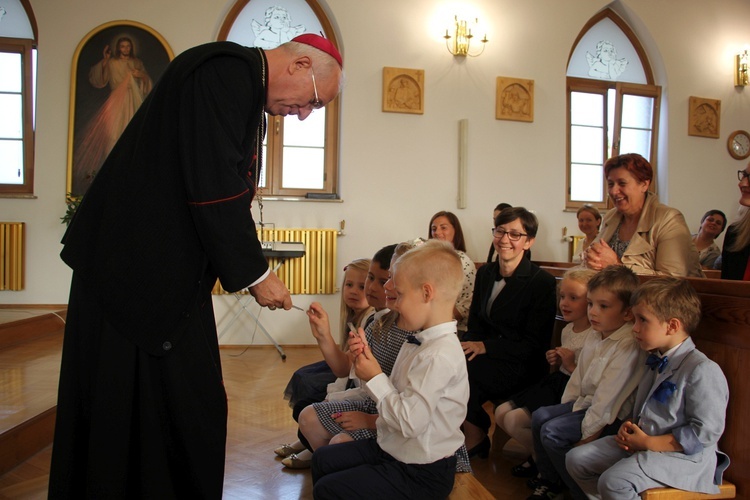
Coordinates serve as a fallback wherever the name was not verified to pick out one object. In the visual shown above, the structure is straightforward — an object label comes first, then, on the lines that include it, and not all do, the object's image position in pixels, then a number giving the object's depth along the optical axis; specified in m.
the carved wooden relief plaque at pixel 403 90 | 7.20
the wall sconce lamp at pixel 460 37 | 7.31
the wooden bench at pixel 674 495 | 1.90
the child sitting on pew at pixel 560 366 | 2.79
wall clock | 8.30
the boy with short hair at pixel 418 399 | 1.75
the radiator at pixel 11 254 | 6.57
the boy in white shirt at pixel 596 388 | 2.27
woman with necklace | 3.04
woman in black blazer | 3.04
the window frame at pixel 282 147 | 7.19
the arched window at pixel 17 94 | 6.85
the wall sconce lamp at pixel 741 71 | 8.33
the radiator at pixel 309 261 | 6.96
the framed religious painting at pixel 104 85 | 6.71
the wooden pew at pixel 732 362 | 2.00
